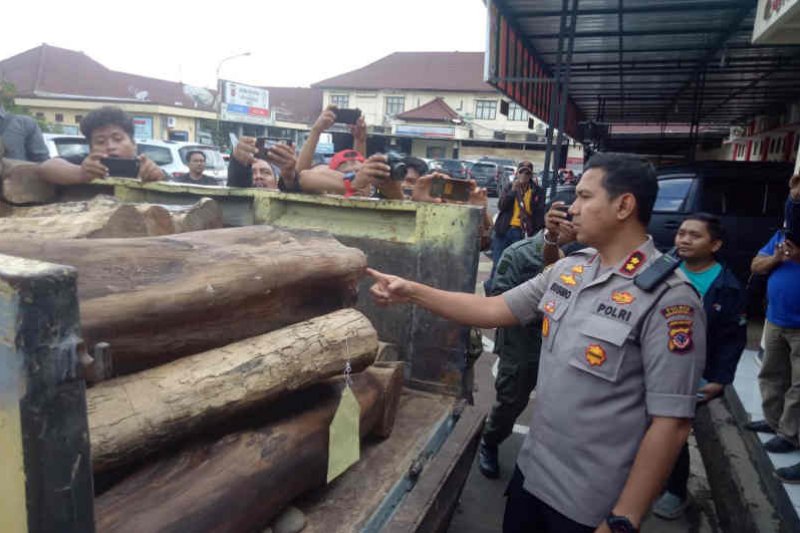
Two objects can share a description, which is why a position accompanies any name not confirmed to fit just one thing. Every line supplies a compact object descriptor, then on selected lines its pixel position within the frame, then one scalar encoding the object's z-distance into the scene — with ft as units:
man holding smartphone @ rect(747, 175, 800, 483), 11.82
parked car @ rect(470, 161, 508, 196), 82.38
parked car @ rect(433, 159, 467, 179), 80.96
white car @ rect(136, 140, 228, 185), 37.19
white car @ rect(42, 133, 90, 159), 28.86
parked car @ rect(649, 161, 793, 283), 23.31
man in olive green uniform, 11.03
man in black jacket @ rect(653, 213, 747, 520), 10.30
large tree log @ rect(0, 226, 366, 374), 4.49
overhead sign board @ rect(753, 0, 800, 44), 10.05
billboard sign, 99.35
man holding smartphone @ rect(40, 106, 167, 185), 9.86
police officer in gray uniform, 5.44
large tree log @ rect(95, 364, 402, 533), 4.36
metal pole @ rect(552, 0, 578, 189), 16.12
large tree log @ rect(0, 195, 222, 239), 6.30
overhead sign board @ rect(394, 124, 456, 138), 127.44
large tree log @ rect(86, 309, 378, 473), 4.35
